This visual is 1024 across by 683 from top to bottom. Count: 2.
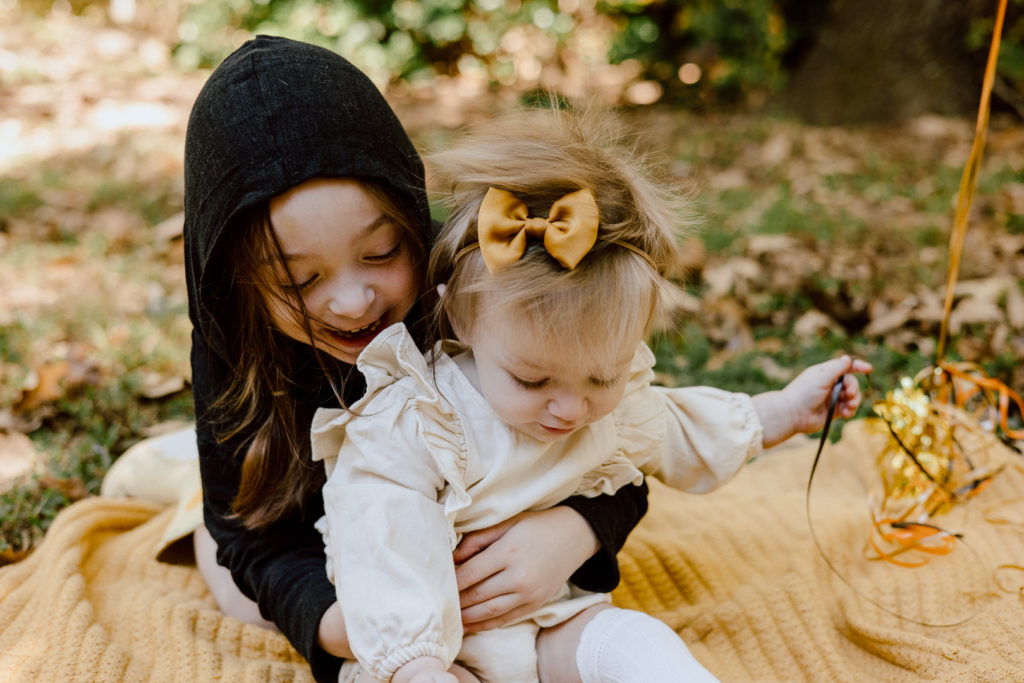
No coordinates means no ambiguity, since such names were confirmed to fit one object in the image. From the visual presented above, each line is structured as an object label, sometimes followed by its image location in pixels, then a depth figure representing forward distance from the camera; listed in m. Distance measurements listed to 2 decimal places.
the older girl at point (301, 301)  0.84
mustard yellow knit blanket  0.93
